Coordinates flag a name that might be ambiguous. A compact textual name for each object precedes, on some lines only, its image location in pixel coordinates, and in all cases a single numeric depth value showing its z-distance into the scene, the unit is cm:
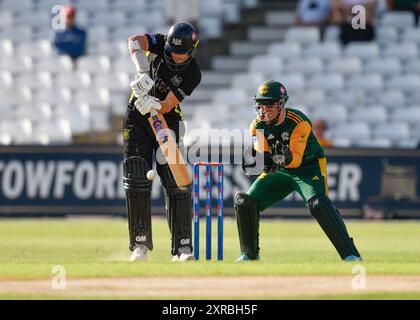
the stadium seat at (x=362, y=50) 2312
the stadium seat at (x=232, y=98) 2275
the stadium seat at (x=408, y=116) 2211
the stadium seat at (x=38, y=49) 2450
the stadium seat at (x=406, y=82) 2269
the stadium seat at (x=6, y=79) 2430
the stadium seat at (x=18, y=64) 2452
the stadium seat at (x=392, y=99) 2261
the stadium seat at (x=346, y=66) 2288
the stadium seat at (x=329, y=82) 2270
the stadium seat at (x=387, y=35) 2352
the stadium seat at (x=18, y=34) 2538
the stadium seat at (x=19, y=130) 2258
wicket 1158
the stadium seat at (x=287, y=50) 2353
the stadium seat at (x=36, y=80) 2402
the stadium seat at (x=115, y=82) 2306
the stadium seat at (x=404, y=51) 2314
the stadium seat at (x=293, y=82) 2259
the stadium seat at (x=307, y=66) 2305
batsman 1142
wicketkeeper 1123
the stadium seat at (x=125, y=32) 2431
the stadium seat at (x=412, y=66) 2302
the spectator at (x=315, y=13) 2345
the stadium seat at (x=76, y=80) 2361
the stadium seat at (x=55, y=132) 2190
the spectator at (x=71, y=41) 2328
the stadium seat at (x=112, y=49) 2409
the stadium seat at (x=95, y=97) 2284
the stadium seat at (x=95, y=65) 2370
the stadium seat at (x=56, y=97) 2349
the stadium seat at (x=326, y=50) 2319
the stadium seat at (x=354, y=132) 2184
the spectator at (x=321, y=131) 2017
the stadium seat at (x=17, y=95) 2394
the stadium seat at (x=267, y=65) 2330
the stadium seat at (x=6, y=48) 2491
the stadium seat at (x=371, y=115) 2220
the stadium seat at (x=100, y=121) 2189
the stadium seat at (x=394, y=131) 2183
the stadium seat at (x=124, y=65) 2338
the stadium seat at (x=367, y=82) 2273
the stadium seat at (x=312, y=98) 2247
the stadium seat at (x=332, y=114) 2206
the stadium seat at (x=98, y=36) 2466
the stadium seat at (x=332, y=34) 2353
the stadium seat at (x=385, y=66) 2298
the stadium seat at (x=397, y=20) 2361
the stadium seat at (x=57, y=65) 2400
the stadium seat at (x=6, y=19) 2586
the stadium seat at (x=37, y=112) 2323
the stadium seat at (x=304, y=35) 2361
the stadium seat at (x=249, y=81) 2294
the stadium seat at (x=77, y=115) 2194
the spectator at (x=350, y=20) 2300
